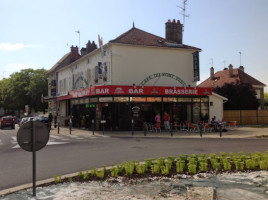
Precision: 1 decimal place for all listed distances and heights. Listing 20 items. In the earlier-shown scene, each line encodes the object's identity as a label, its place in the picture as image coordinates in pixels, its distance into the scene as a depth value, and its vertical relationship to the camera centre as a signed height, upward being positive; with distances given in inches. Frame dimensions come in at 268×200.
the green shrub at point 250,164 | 275.9 -49.8
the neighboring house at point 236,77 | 1717.5 +204.6
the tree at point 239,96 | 1397.6 +81.0
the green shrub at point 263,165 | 275.3 -51.4
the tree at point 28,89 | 2415.1 +216.1
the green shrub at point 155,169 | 261.7 -51.4
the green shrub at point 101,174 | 249.1 -53.4
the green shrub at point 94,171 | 256.7 -52.5
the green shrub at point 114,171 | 256.2 -52.8
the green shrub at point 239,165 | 274.0 -50.6
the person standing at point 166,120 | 885.8 -22.3
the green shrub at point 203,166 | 269.0 -50.7
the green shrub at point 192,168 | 261.0 -50.6
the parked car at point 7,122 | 1285.7 -37.8
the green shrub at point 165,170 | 258.5 -52.2
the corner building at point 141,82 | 912.9 +113.2
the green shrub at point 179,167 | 266.2 -50.6
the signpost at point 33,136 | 195.6 -16.0
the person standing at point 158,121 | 865.3 -24.7
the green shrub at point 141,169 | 262.1 -51.7
